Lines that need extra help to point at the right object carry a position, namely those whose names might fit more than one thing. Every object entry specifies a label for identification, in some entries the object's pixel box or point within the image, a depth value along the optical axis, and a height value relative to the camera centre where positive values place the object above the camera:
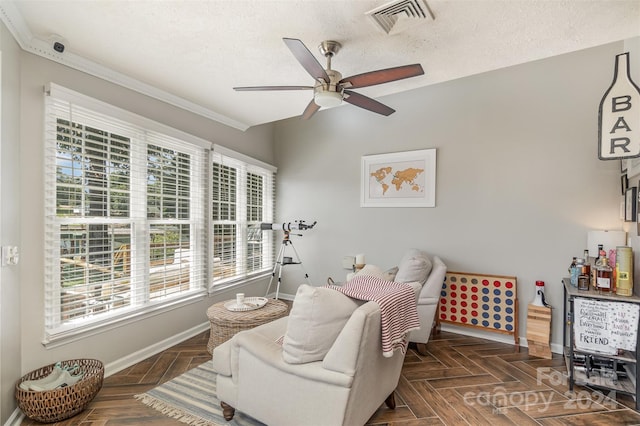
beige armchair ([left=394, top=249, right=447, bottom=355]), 3.08 -0.74
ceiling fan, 1.94 +0.91
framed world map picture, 3.92 +0.45
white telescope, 4.51 -0.19
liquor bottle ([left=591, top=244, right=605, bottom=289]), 2.50 -0.44
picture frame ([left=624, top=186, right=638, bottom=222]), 2.53 +0.08
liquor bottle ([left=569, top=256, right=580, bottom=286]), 2.72 -0.52
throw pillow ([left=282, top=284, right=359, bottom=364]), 1.66 -0.59
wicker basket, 1.98 -1.21
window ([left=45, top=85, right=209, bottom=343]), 2.38 -0.03
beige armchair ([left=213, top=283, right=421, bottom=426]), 1.60 -0.85
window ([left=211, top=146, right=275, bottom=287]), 3.98 -0.04
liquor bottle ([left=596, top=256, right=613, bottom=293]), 2.43 -0.49
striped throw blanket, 1.69 -0.53
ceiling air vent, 1.80 +1.21
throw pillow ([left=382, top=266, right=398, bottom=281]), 3.20 -0.65
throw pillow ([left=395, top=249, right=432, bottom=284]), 3.07 -0.57
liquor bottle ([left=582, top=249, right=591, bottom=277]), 2.55 -0.45
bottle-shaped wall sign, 2.17 +0.69
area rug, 2.08 -1.38
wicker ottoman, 2.83 -0.98
